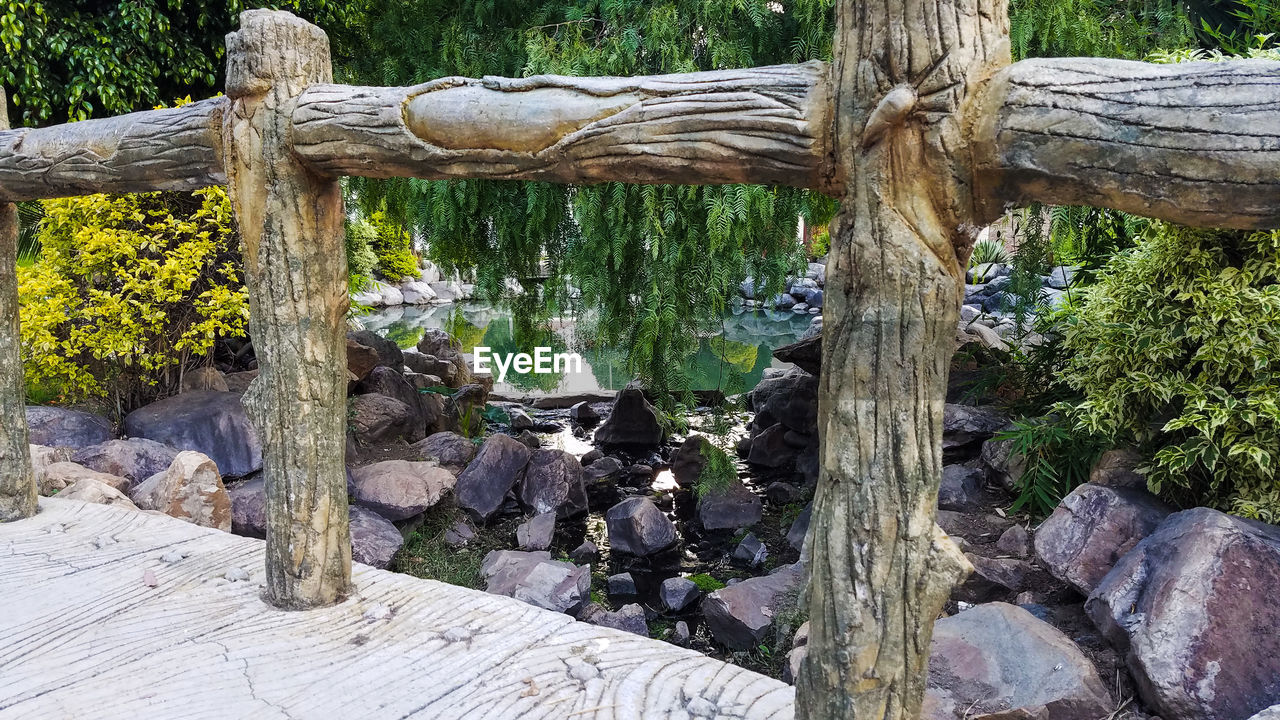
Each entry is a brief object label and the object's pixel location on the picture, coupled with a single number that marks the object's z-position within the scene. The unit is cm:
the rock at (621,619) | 420
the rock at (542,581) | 429
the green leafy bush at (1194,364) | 334
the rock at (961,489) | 462
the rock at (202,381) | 611
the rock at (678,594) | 459
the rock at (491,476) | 572
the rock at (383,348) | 751
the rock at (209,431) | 536
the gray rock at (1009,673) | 281
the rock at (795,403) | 667
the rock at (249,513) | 470
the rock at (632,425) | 742
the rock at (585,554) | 525
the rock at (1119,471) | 388
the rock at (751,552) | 515
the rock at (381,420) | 625
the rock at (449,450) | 619
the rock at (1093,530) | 351
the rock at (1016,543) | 414
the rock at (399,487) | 520
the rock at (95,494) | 390
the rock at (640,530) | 530
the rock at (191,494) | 404
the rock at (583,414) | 847
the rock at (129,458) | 474
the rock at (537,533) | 530
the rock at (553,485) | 587
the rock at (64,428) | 520
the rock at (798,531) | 521
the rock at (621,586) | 480
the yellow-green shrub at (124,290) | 529
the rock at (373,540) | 461
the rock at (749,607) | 410
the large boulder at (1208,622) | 274
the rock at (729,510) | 564
